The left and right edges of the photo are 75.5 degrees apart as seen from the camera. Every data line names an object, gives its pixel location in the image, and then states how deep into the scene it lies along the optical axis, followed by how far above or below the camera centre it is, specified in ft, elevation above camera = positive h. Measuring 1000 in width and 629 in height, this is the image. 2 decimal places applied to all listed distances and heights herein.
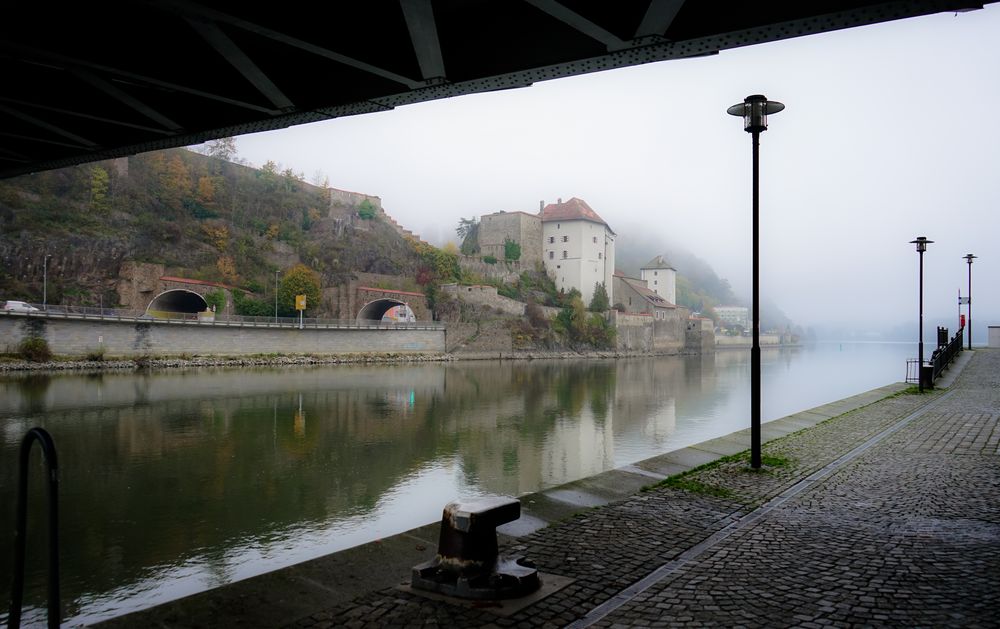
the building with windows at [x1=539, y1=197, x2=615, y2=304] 275.59 +29.29
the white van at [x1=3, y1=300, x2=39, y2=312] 117.39 +0.73
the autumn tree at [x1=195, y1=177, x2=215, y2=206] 200.23 +37.50
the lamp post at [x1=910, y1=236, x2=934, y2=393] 81.18 +9.22
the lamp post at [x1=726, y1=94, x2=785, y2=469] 31.09 +8.88
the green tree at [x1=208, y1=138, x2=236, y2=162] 247.50 +63.98
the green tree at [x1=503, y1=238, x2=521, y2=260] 272.92 +26.67
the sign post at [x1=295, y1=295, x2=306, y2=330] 169.59 +2.69
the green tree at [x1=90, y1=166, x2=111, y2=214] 169.27 +32.73
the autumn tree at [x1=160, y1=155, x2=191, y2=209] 192.03 +39.59
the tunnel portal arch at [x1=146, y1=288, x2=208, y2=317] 160.90 +2.39
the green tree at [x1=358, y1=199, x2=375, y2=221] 245.04 +39.19
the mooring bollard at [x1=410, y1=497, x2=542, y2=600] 15.40 -6.21
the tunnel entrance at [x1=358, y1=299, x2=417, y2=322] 201.67 +0.94
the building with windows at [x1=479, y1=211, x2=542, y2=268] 275.39 +34.58
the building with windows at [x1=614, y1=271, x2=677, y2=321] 293.23 +7.26
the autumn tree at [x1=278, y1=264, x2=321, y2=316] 179.50 +6.87
